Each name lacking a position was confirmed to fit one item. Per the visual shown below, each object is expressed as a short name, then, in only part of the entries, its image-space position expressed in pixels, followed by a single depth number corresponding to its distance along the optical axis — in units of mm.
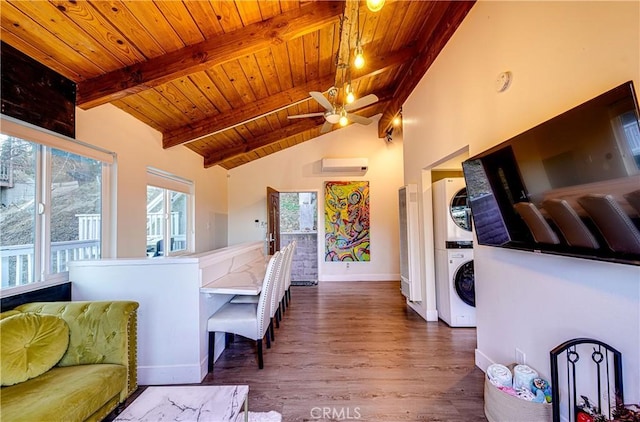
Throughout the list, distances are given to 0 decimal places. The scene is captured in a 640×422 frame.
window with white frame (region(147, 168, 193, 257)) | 3754
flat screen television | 1019
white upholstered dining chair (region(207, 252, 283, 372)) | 2318
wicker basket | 1466
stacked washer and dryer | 3160
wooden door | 5086
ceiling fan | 2875
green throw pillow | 1418
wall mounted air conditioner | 5539
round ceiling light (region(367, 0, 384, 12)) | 1627
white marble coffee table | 1188
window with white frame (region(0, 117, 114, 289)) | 1900
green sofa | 1304
